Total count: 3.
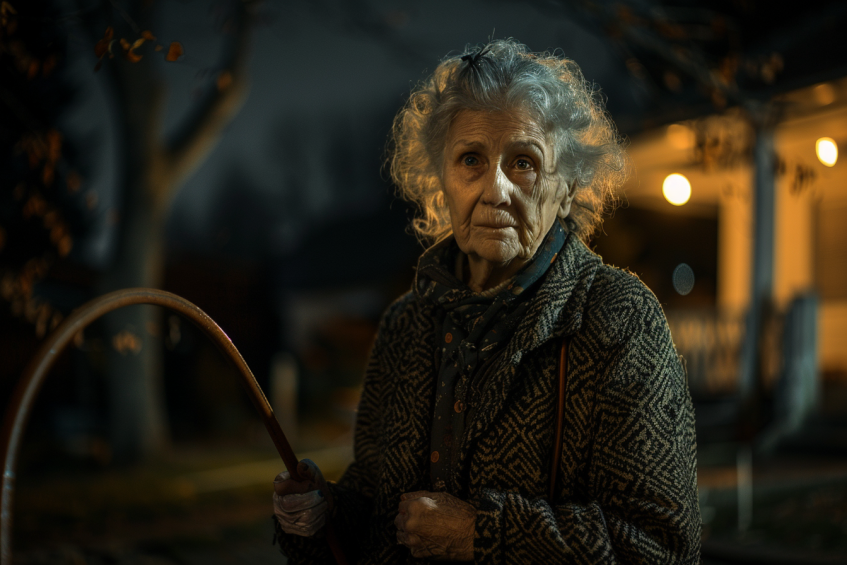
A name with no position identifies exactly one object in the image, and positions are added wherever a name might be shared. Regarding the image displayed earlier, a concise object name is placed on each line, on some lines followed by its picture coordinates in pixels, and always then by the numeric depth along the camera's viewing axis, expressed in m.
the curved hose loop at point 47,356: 1.17
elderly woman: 1.66
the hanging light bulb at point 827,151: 5.71
